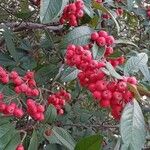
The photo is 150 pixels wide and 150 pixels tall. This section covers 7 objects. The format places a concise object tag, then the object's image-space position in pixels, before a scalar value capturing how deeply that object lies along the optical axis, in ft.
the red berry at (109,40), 0.57
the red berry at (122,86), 0.46
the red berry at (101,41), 0.56
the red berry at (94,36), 0.57
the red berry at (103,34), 0.57
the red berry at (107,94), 0.47
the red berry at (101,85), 0.48
